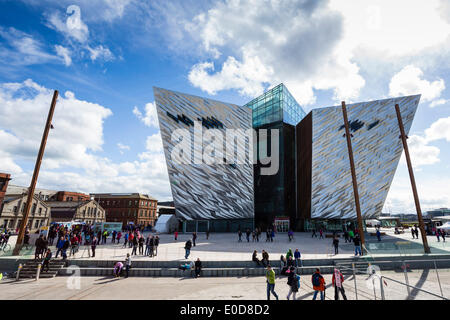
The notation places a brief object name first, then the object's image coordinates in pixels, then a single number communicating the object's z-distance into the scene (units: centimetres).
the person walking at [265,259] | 1452
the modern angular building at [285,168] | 3538
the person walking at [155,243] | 1655
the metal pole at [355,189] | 1605
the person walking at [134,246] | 1736
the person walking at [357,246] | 1617
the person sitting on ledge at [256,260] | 1473
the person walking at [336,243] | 1717
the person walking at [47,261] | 1371
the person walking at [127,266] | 1334
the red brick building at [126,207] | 6869
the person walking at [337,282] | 837
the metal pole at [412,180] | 1647
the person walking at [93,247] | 1620
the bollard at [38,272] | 1263
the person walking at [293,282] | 875
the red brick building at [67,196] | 7406
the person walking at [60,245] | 1528
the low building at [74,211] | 5616
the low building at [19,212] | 4456
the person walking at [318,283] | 842
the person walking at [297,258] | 1436
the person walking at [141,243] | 1778
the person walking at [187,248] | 1592
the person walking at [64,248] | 1500
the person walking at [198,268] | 1338
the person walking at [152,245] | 1638
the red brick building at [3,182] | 4308
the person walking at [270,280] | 868
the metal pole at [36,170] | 1569
